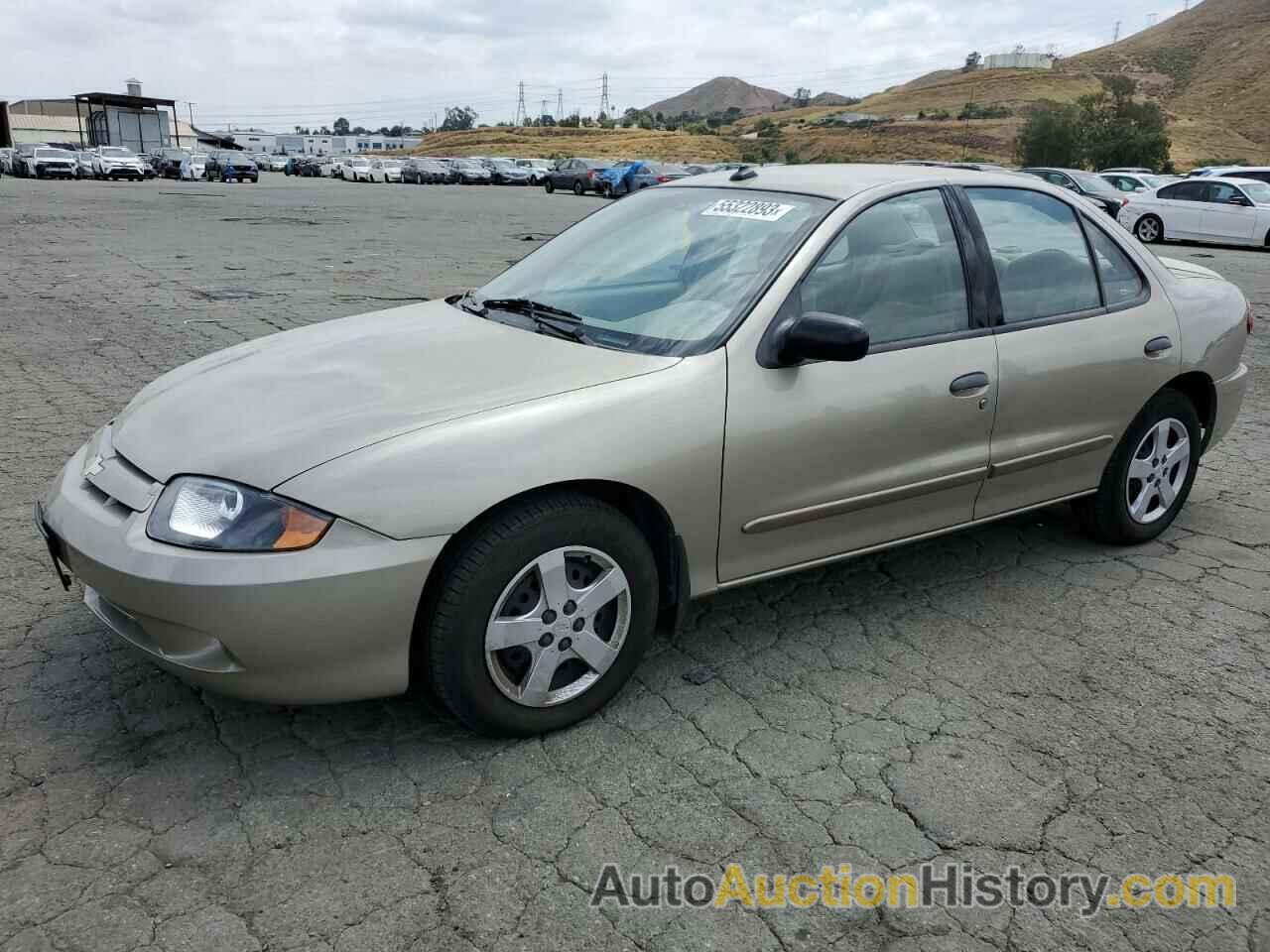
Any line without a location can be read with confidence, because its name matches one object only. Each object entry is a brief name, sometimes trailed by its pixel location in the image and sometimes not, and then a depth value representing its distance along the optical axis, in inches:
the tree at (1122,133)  2306.8
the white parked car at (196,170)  2026.3
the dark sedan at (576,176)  1691.7
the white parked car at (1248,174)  919.7
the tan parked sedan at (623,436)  106.2
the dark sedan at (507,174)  2288.4
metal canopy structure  3065.9
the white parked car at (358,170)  2315.5
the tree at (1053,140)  2395.4
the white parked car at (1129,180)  1057.5
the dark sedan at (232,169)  1968.5
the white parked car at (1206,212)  792.3
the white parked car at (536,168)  2279.8
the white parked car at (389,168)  2298.2
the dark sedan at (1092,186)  881.5
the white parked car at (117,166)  1869.7
